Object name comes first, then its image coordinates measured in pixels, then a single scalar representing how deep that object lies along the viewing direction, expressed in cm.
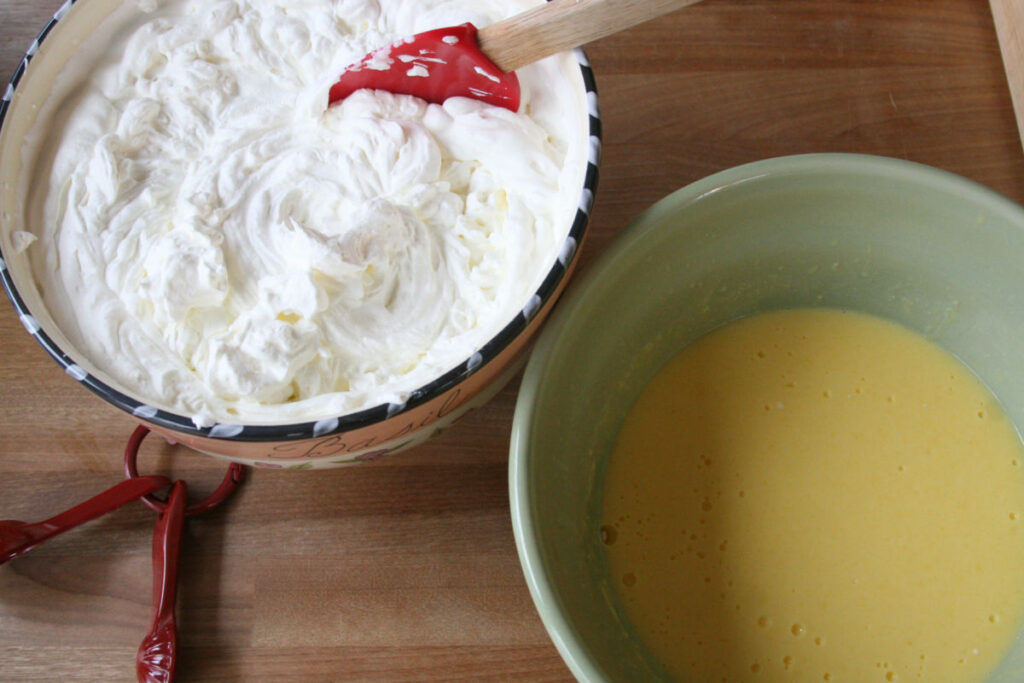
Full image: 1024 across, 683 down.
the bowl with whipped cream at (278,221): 73
